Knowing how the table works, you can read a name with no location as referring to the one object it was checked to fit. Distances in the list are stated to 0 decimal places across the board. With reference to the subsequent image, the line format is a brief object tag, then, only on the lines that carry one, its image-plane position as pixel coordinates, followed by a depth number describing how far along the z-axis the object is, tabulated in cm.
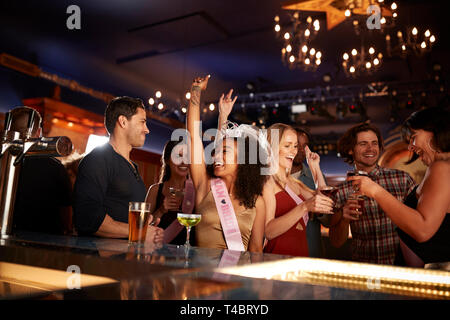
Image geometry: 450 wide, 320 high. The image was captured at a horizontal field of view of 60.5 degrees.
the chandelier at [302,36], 448
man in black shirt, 166
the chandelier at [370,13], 407
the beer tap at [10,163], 135
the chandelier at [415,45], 442
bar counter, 70
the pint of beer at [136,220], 135
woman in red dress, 191
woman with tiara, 192
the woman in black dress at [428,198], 152
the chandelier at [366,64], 490
